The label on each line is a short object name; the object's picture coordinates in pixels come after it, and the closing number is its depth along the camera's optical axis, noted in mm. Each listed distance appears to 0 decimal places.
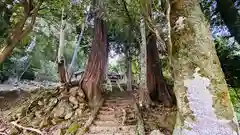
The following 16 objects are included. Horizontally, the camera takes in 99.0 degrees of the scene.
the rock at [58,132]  2118
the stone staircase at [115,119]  2097
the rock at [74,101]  2500
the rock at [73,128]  2104
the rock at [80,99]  2548
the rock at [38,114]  2464
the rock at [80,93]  2583
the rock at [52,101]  2537
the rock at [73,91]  2597
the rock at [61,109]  2398
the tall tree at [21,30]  2296
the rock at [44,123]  2269
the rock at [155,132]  1844
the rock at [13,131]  2186
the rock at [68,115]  2375
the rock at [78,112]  2410
